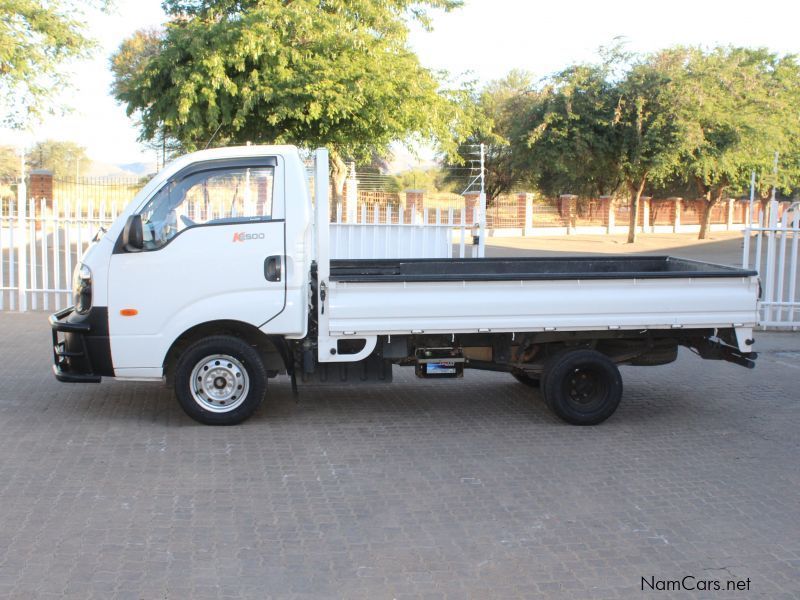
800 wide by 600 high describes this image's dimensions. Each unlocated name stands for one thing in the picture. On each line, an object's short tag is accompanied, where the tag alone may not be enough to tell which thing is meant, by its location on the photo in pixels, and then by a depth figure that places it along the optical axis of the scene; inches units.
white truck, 271.7
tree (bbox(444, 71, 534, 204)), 1438.2
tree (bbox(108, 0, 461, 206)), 628.1
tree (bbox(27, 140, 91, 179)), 3065.9
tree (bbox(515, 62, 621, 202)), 1295.5
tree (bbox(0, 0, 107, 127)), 658.8
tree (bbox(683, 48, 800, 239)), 1255.5
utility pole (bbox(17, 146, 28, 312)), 506.6
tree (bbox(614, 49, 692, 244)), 1229.7
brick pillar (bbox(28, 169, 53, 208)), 1102.4
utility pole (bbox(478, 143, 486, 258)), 520.4
